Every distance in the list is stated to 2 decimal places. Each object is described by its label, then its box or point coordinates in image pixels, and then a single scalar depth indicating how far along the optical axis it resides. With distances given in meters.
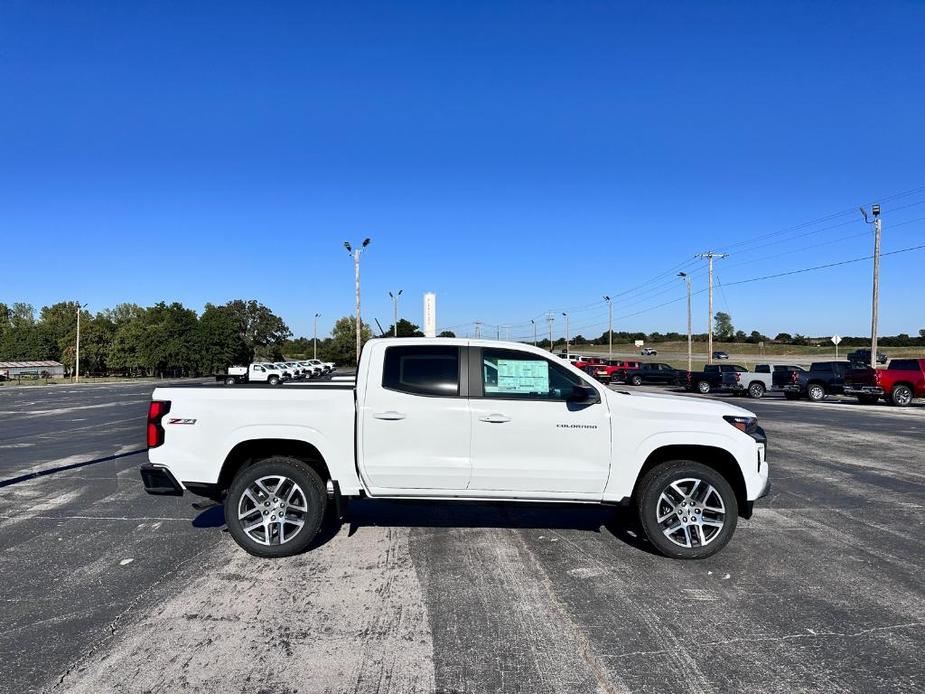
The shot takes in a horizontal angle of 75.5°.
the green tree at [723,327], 154.88
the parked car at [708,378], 32.50
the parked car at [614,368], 41.97
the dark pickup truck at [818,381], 26.89
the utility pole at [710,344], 45.84
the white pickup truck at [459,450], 5.06
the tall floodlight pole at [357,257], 36.72
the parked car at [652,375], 42.59
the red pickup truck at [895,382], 23.14
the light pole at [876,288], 31.98
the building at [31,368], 72.44
